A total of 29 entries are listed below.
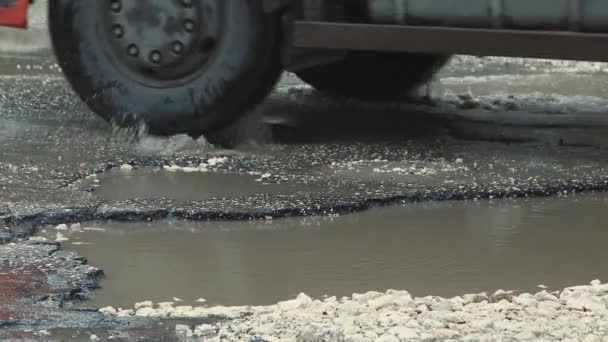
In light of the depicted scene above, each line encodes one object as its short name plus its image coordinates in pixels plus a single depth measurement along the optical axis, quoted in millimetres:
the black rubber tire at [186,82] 10102
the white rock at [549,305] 6055
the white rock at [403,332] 5609
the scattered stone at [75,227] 7762
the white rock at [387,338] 5547
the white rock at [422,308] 5976
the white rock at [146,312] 6051
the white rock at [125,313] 6066
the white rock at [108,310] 6102
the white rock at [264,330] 5699
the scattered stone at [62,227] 7781
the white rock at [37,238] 7452
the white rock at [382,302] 6023
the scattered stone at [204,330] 5734
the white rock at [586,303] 6038
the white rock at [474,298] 6279
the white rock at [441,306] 6024
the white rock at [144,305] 6260
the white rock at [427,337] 5594
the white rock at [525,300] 6121
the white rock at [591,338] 5562
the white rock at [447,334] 5637
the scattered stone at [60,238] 7506
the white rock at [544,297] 6223
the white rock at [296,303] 6076
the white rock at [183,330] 5750
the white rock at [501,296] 6418
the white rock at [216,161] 9633
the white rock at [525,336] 5621
